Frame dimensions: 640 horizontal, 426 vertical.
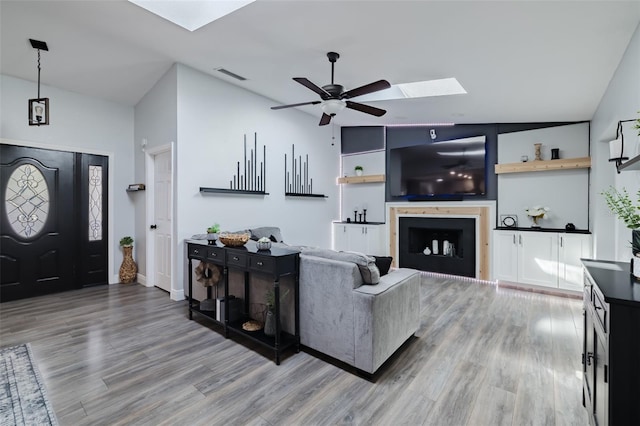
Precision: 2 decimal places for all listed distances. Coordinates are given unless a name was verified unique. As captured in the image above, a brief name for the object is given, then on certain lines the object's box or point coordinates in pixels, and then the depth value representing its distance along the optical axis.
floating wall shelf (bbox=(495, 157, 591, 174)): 4.40
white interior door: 4.44
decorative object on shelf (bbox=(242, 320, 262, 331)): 2.87
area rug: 1.83
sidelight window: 4.84
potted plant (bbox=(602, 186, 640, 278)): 1.53
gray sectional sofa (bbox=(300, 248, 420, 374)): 2.28
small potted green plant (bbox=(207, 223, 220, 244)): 3.40
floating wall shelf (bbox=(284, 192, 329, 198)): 5.81
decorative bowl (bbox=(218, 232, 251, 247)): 3.04
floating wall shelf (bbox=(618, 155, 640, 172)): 1.59
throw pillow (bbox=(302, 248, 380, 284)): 2.42
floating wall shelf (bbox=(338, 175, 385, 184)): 6.49
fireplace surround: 5.25
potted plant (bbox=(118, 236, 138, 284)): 5.00
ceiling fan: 3.00
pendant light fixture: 3.52
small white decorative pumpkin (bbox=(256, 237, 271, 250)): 2.81
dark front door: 4.07
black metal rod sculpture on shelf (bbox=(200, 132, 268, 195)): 4.82
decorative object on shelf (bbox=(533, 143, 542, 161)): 4.80
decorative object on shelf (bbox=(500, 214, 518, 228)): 5.02
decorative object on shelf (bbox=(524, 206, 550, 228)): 4.69
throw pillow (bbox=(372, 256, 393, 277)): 2.88
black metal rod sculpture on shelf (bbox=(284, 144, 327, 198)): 5.81
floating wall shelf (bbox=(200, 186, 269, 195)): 4.33
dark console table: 2.53
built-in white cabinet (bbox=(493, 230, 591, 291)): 4.25
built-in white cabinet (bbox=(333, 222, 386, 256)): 6.36
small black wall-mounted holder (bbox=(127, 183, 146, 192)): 4.83
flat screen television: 5.34
